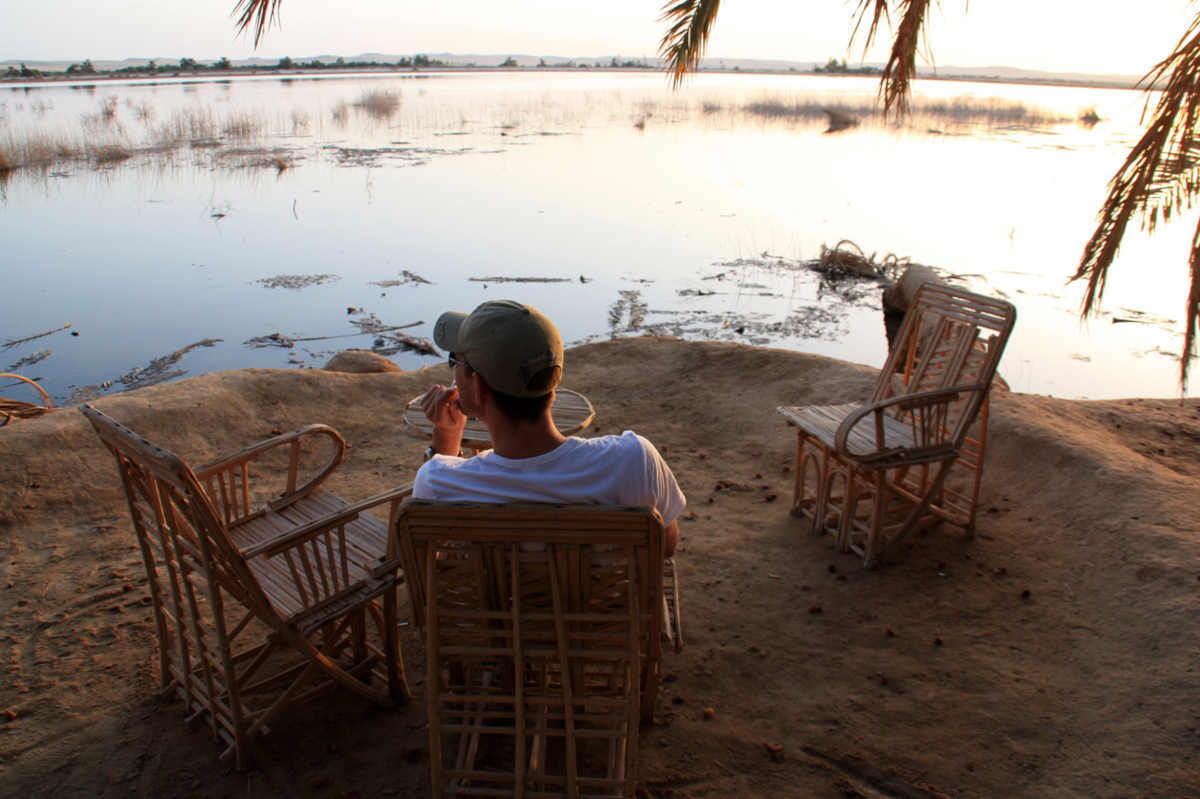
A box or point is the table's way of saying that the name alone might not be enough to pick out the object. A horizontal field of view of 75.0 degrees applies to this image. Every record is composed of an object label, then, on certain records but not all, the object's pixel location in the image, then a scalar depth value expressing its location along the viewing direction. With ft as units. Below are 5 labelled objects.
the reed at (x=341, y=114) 97.29
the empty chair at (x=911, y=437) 12.82
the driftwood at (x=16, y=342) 28.41
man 6.62
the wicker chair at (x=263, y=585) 7.43
